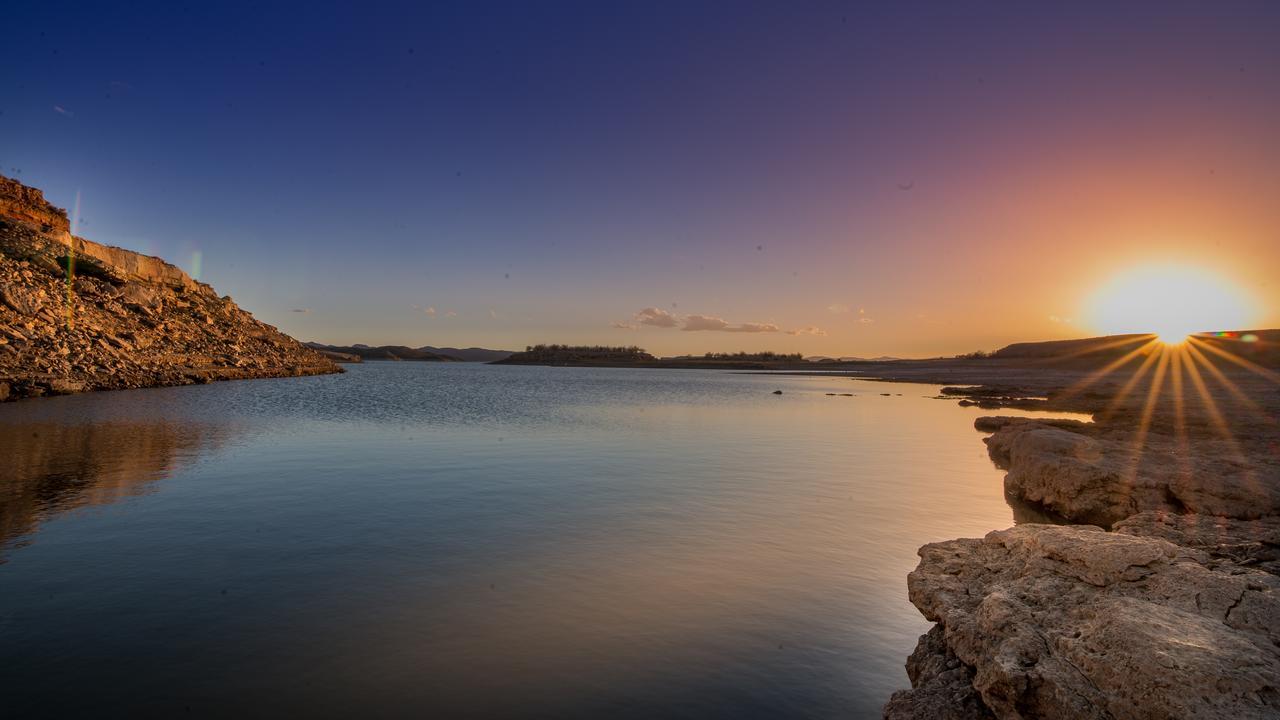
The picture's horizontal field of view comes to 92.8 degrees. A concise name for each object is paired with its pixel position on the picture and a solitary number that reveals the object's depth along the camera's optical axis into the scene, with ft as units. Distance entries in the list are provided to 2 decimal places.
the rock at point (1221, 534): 19.01
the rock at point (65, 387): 97.98
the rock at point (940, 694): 14.99
